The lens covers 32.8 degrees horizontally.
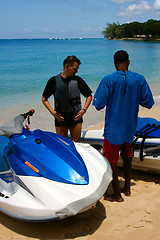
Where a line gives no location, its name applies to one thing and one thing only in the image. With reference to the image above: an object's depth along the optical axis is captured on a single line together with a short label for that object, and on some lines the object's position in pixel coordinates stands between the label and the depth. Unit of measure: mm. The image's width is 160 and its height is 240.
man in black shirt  3913
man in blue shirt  3178
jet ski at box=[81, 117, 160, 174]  4027
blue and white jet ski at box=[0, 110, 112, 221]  2617
